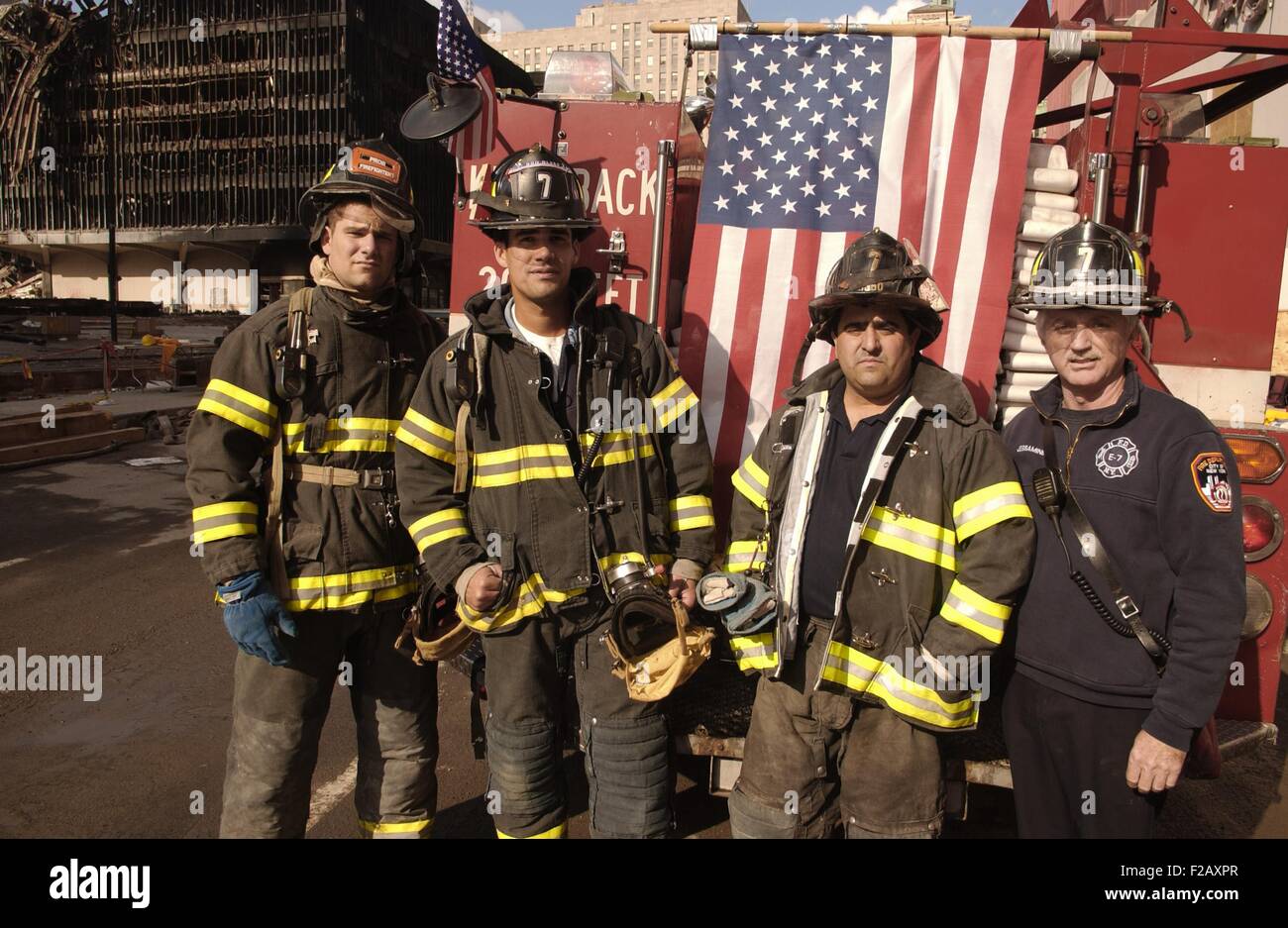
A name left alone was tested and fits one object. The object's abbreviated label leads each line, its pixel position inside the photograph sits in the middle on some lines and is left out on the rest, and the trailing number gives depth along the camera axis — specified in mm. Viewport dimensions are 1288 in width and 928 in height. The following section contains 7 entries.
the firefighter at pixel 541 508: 2449
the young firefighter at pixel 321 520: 2475
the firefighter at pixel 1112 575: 1966
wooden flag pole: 3118
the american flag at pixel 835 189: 3170
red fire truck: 2693
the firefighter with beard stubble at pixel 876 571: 2133
